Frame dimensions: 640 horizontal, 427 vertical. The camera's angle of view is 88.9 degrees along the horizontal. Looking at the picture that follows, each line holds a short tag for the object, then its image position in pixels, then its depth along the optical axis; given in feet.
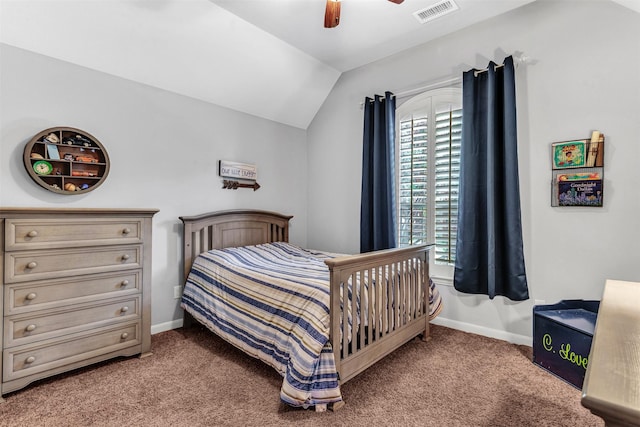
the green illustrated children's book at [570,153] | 7.74
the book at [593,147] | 7.56
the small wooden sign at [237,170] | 11.18
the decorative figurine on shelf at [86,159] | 8.15
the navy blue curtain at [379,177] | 10.93
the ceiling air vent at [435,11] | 8.46
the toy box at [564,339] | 5.60
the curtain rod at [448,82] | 8.64
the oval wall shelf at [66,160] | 7.51
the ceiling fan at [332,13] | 6.55
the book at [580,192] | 7.60
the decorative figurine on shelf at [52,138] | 7.65
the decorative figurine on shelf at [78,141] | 7.99
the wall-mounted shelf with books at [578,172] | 7.57
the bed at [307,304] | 5.77
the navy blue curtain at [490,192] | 8.48
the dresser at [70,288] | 6.24
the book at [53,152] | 7.66
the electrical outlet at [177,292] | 10.06
